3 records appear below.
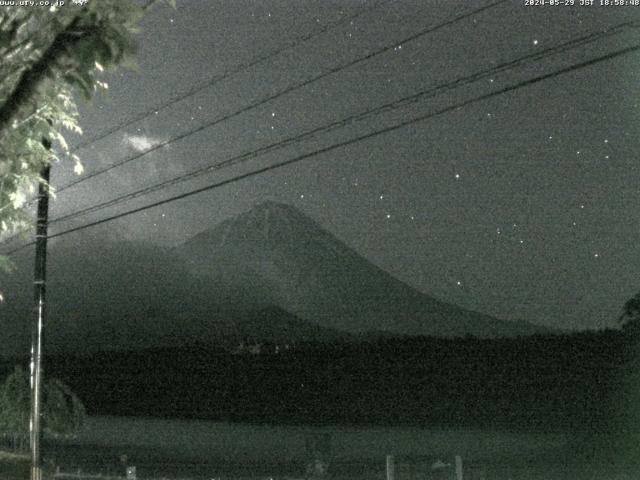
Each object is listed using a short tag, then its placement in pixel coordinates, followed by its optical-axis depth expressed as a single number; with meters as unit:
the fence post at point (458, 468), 15.04
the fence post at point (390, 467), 15.70
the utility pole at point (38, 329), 14.52
